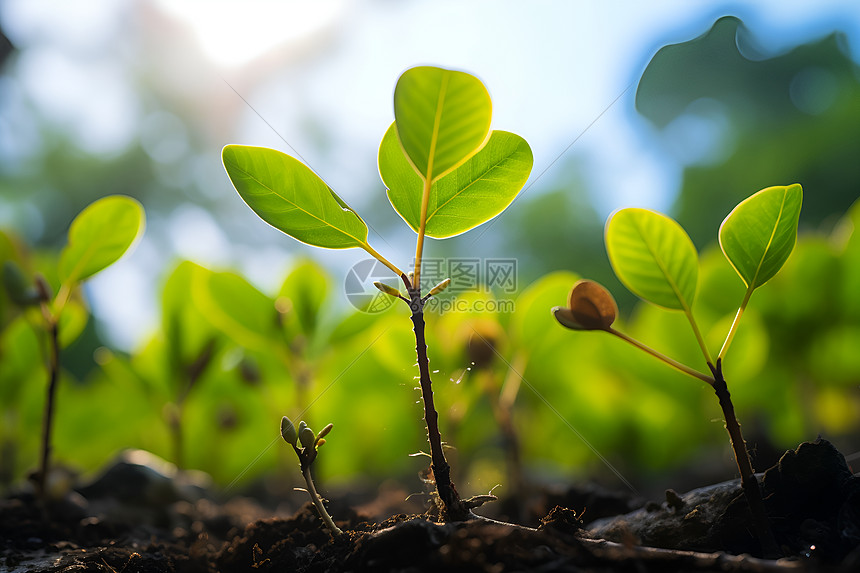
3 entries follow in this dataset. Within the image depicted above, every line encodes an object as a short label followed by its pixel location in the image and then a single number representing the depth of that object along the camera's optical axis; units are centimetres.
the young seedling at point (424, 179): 30
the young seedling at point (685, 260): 30
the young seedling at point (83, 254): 38
